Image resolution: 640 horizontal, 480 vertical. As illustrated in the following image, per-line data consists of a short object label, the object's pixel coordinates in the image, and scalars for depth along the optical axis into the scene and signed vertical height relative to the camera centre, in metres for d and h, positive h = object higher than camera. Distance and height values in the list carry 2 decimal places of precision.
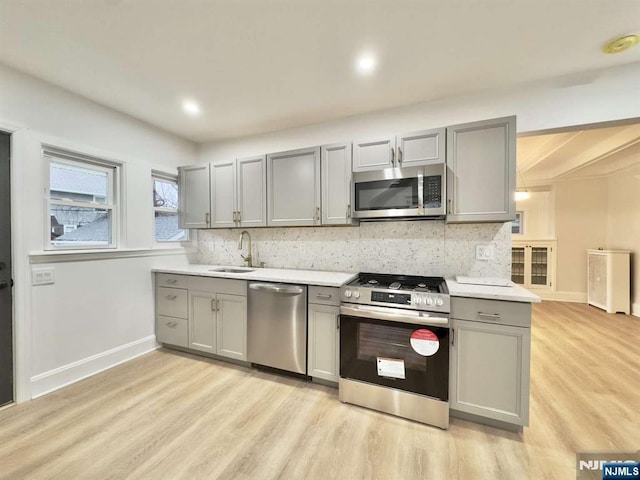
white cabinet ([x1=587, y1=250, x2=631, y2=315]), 4.44 -0.71
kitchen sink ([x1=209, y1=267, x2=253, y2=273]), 3.18 -0.37
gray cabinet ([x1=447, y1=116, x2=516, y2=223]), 2.06 +0.53
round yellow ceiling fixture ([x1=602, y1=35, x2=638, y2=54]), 1.72 +1.27
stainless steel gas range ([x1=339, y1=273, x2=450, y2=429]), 1.85 -0.81
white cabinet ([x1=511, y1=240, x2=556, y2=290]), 5.42 -0.52
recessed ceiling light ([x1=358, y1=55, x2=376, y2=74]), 1.95 +1.29
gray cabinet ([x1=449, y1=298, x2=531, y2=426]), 1.74 -0.81
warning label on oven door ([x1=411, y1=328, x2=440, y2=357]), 1.85 -0.72
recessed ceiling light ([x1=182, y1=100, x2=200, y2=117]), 2.60 +1.30
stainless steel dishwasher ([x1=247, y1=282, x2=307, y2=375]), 2.41 -0.81
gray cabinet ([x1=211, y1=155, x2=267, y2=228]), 2.99 +0.52
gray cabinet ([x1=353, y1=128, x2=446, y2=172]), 2.25 +0.76
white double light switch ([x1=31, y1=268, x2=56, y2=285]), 2.17 -0.31
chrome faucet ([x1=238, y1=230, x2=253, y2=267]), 3.37 -0.24
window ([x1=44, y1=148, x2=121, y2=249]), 2.36 +0.35
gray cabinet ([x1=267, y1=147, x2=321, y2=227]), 2.71 +0.52
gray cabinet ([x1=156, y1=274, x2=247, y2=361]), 2.70 -0.81
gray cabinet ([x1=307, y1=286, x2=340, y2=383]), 2.28 -0.82
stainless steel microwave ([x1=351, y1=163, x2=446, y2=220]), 2.15 +0.38
